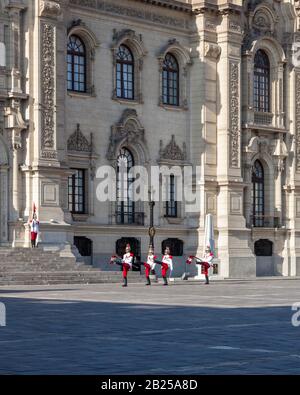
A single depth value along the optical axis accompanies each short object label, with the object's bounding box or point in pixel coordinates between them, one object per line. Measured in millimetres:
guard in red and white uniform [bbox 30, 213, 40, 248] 45219
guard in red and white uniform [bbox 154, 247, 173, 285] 43891
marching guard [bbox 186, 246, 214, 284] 46031
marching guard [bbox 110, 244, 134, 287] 41062
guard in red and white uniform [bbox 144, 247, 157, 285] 42594
